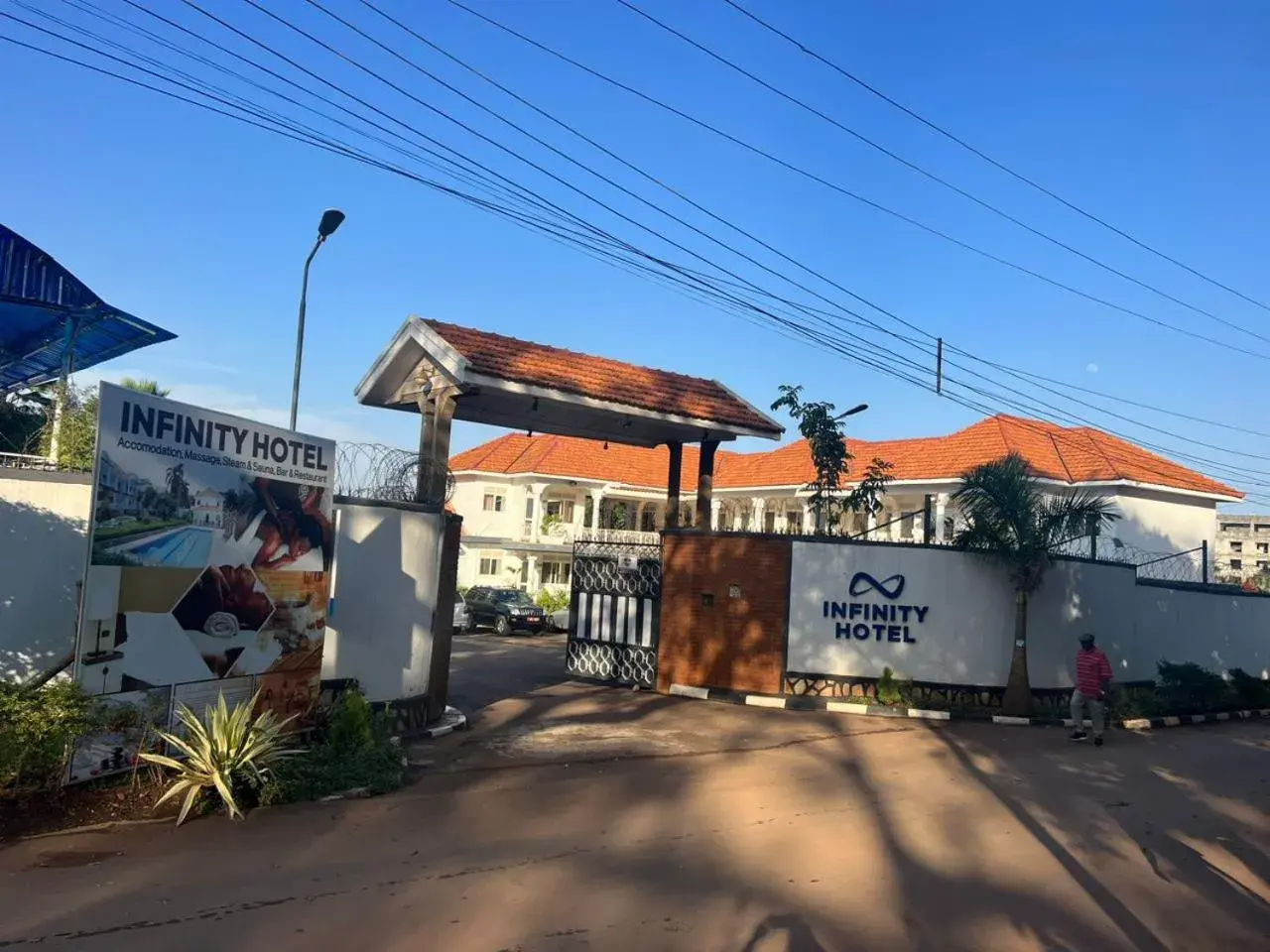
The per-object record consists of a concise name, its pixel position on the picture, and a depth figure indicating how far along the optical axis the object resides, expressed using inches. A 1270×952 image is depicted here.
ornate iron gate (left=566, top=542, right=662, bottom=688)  683.4
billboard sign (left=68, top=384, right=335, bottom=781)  310.0
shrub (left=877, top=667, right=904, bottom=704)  612.7
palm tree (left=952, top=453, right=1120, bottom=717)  611.2
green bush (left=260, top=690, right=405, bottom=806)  332.8
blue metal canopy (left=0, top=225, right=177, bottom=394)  484.4
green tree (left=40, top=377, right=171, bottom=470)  452.4
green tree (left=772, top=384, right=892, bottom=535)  788.0
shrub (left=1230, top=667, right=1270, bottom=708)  750.5
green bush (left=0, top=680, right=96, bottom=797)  282.5
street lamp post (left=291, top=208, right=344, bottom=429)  541.0
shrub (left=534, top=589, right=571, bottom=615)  1391.5
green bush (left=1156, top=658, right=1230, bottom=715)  698.2
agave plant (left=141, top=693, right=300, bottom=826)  303.0
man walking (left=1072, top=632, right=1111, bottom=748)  534.9
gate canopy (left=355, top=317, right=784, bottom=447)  570.6
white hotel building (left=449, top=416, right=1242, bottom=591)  1168.2
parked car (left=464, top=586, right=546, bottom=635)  1215.6
